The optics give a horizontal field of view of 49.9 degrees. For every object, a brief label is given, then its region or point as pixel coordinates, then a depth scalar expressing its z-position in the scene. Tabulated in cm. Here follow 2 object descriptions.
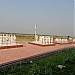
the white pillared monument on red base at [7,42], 654
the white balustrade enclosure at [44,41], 879
